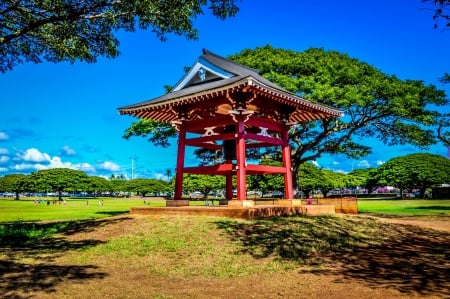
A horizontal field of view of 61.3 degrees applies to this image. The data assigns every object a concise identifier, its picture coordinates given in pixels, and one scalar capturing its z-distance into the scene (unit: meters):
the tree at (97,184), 112.85
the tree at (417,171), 72.81
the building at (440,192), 67.38
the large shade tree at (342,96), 27.14
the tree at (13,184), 105.44
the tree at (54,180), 103.06
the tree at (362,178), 91.07
